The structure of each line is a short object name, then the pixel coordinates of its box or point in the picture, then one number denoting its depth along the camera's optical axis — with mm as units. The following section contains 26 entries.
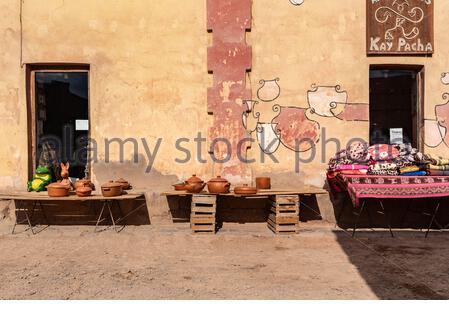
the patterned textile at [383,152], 5754
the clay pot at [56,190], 5680
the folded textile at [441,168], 5531
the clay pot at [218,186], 5676
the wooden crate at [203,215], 5707
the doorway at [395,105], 6543
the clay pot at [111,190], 5680
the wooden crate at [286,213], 5688
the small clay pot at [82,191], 5727
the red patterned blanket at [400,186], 5434
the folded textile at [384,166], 5609
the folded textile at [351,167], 5686
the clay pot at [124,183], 6134
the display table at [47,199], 5641
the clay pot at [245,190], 5645
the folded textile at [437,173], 5520
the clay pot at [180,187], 5858
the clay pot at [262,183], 6098
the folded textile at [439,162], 5547
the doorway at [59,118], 6449
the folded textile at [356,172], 5633
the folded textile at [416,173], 5570
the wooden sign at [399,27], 6273
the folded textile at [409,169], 5582
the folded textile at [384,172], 5590
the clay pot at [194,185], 5695
